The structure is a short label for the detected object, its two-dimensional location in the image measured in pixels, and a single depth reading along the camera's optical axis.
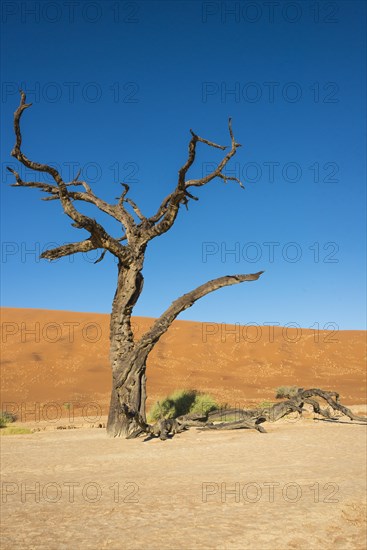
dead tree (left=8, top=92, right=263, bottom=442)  10.88
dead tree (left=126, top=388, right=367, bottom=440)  10.54
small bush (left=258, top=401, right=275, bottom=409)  16.24
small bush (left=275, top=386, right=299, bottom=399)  23.32
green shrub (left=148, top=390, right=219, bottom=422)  13.98
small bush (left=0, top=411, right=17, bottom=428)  15.26
